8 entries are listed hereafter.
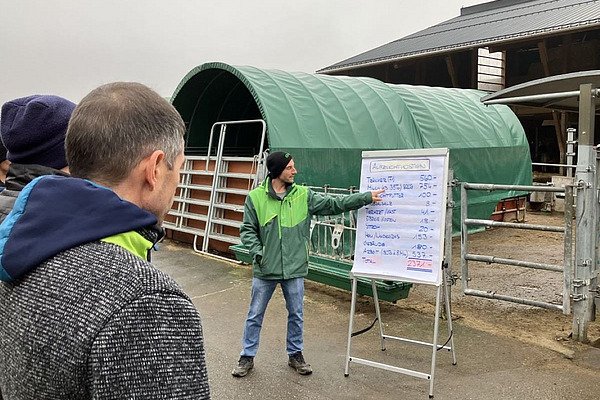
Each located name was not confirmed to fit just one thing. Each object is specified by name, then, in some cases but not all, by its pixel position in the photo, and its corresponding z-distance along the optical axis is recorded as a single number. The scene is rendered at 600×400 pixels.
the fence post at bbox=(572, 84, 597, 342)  5.18
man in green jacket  4.56
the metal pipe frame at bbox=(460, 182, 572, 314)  5.06
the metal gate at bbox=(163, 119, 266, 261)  9.15
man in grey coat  0.97
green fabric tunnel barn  8.84
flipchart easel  4.29
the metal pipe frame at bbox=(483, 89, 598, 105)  5.42
